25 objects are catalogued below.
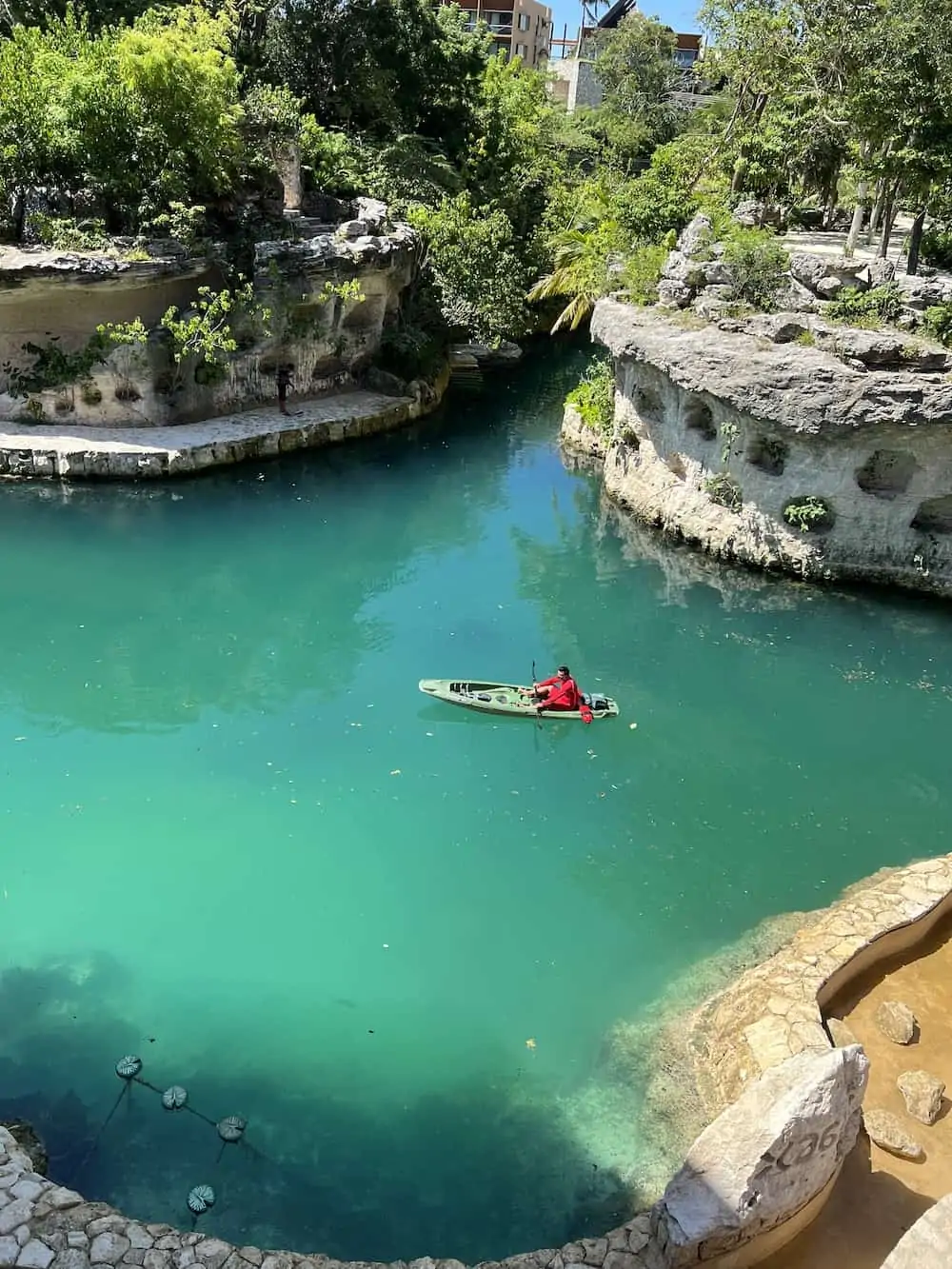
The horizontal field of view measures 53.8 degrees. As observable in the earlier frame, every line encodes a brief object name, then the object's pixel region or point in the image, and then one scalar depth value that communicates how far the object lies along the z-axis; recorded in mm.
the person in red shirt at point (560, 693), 13492
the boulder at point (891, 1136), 7344
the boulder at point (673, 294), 19562
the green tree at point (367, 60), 29875
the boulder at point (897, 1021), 8477
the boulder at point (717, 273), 19062
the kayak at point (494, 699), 13531
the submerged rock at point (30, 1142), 7176
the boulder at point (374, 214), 24578
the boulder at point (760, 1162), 5914
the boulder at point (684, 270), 19234
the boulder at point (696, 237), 20078
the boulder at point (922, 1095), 7688
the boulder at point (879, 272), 18828
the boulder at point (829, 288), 18500
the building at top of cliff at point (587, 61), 56250
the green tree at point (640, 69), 45156
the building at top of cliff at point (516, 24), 60312
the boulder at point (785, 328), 16844
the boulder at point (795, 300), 18188
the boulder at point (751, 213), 24609
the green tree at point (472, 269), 26281
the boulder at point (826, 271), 18906
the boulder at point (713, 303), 18391
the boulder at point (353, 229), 23656
